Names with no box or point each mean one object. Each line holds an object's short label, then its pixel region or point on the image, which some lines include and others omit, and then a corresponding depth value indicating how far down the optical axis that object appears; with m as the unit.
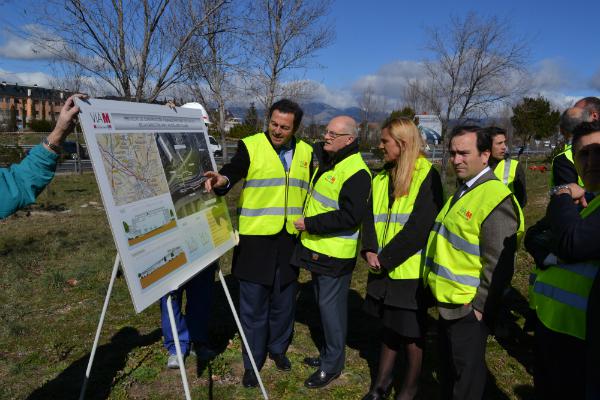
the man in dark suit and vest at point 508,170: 4.67
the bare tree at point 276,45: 13.88
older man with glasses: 3.51
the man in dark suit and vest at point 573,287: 2.02
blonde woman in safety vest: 3.19
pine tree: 25.83
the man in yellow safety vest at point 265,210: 3.72
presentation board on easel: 2.53
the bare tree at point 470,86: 15.44
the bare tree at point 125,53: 7.55
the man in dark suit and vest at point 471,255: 2.57
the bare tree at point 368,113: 39.38
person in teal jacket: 2.22
